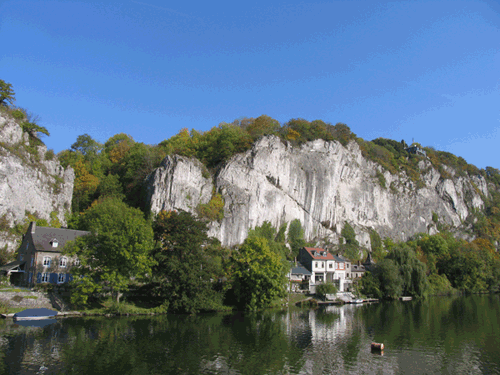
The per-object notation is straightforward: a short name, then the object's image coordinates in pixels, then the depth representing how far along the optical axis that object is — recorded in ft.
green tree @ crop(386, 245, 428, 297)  190.39
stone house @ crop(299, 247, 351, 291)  203.31
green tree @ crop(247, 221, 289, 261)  209.36
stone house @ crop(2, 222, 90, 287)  127.44
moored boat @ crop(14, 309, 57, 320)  100.99
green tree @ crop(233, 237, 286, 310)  133.08
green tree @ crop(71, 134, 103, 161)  253.14
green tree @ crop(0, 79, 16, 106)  186.29
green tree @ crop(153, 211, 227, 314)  120.67
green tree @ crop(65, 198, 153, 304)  113.80
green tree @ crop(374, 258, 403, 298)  185.16
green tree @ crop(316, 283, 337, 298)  173.58
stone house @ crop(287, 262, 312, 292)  177.78
